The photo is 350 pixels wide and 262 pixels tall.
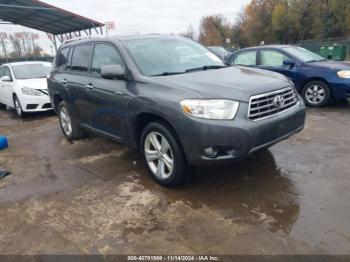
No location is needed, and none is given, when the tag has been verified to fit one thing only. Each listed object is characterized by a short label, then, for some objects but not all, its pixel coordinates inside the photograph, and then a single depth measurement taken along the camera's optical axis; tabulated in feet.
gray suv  11.15
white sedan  28.89
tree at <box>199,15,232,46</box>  264.97
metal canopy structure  55.52
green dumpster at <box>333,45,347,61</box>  84.72
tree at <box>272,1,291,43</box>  195.95
